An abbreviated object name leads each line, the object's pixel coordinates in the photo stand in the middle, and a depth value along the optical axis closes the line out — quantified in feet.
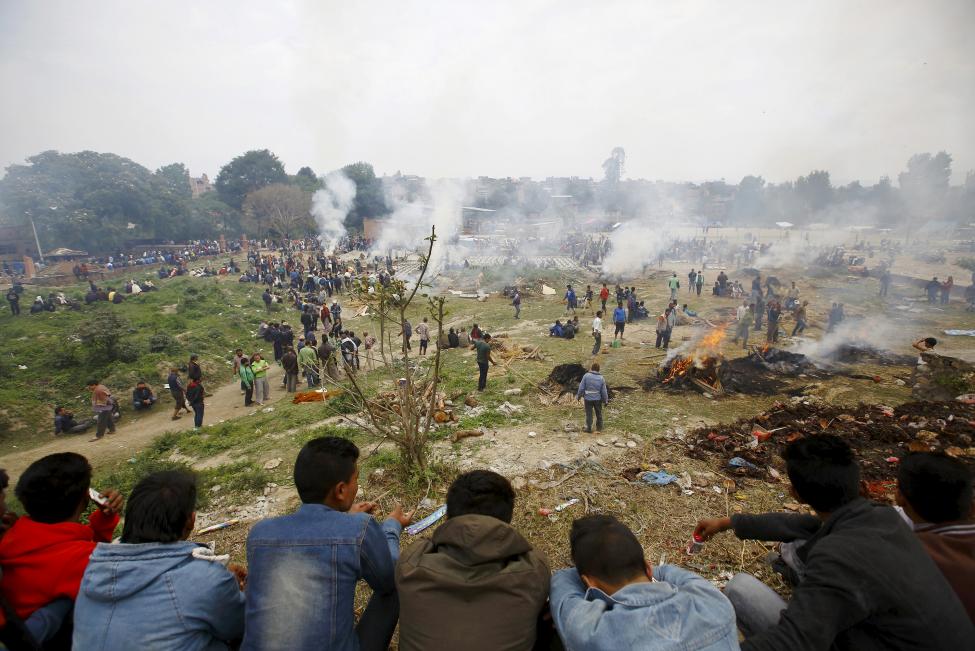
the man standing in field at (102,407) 33.17
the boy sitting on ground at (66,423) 35.01
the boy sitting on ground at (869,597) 5.74
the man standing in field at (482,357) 33.83
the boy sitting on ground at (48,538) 6.67
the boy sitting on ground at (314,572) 6.63
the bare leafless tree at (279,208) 145.48
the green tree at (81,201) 121.08
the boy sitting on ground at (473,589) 5.94
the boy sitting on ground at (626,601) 5.25
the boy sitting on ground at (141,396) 38.60
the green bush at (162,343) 48.85
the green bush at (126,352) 45.65
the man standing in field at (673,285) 65.31
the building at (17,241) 114.42
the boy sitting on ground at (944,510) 6.44
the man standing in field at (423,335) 48.44
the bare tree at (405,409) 17.42
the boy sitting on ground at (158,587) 6.03
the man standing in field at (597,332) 43.73
